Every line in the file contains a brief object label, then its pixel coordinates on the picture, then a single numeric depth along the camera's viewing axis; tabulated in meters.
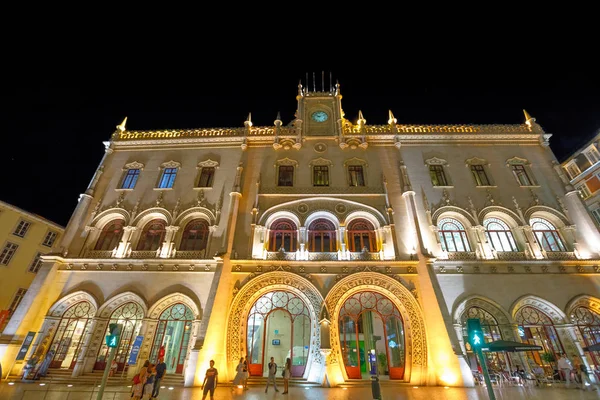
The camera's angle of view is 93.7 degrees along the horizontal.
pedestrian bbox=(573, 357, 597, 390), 13.54
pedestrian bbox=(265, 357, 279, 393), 13.37
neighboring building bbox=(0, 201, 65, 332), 26.45
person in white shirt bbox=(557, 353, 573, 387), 13.88
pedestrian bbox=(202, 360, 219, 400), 10.99
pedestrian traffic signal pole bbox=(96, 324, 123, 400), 9.04
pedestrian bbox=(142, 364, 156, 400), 10.98
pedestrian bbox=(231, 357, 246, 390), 13.70
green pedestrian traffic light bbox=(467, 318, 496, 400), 8.59
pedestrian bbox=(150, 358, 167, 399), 11.14
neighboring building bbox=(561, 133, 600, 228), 26.27
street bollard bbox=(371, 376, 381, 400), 9.94
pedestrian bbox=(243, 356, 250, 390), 13.90
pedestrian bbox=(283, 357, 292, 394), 12.88
